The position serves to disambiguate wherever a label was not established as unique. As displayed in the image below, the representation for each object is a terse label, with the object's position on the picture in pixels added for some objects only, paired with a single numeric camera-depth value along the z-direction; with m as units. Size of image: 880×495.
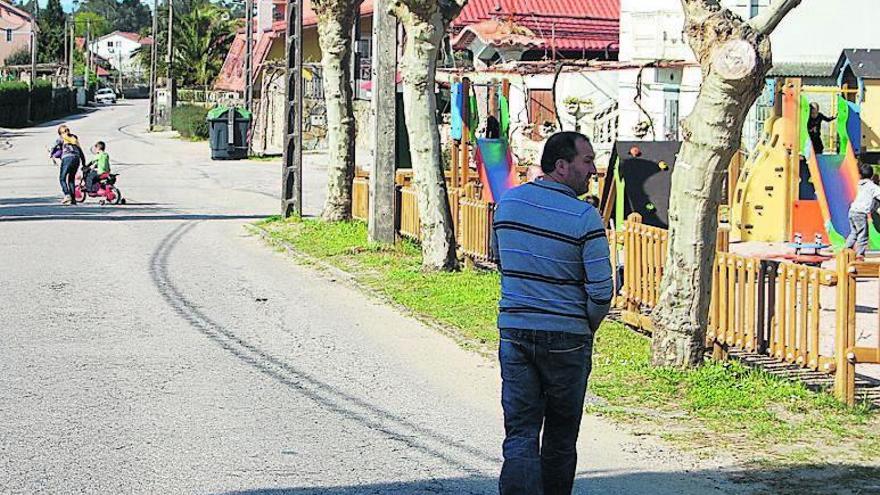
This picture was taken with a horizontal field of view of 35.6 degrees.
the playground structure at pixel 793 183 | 19.47
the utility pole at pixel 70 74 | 98.44
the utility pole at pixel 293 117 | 23.38
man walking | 6.07
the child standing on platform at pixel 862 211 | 17.92
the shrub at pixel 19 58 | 120.44
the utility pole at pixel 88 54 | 126.81
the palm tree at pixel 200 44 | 82.25
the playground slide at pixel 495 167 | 19.70
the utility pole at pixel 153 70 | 66.62
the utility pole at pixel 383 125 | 18.34
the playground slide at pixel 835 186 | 19.30
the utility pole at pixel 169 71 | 71.12
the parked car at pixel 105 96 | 114.38
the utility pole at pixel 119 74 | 130.82
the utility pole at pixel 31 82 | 73.71
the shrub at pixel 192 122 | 60.03
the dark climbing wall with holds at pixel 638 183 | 16.06
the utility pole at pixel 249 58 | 50.78
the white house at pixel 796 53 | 33.16
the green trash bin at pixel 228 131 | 46.06
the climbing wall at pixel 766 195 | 20.64
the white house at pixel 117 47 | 180.50
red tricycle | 28.19
